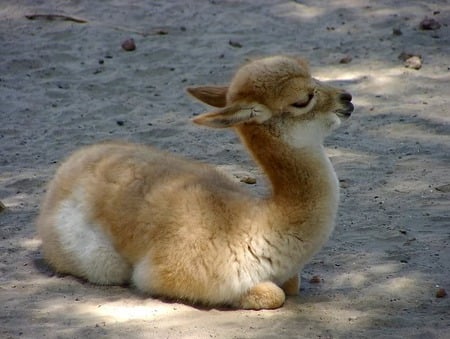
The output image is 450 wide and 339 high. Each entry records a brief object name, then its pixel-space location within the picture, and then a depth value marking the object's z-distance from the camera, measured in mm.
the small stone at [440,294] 10383
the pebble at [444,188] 13506
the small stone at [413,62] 18578
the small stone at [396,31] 20125
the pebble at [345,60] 19203
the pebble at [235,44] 20156
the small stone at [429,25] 20266
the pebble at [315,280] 11234
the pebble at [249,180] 14391
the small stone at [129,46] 20297
